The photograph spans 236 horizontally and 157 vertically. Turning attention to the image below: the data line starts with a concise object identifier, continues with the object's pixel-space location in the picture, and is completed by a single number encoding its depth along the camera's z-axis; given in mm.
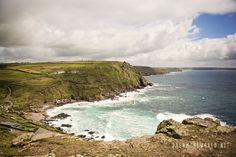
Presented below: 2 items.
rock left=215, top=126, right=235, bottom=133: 30764
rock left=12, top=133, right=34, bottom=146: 30877
